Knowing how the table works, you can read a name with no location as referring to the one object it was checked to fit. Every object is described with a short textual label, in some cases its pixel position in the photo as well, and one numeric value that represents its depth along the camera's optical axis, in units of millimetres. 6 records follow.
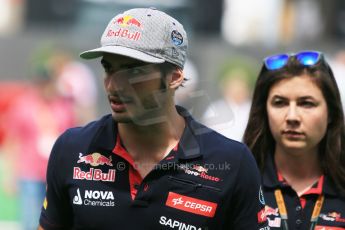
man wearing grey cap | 9000
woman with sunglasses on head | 10312
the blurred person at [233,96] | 12016
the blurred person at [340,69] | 24114
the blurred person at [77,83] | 23562
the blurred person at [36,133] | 20703
